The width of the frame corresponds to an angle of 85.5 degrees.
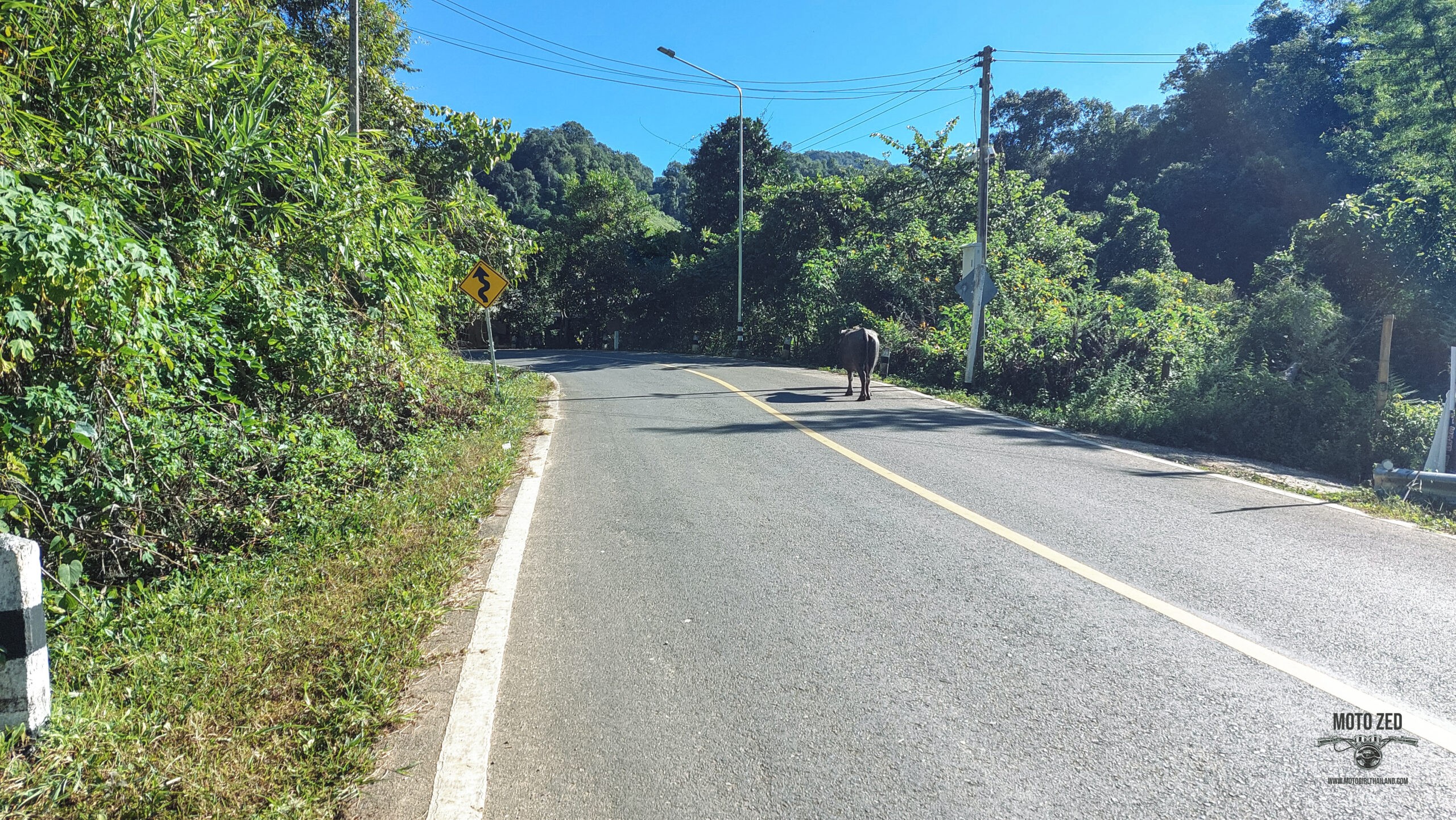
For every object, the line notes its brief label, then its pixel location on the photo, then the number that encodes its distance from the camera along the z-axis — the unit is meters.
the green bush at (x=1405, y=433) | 8.90
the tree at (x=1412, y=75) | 17.75
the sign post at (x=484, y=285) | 12.49
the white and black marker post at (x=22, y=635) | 2.61
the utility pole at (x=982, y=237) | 16.62
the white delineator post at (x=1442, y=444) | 7.75
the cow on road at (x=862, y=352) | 14.53
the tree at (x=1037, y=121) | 70.44
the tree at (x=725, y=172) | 39.81
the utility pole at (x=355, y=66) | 11.22
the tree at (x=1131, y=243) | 46.53
